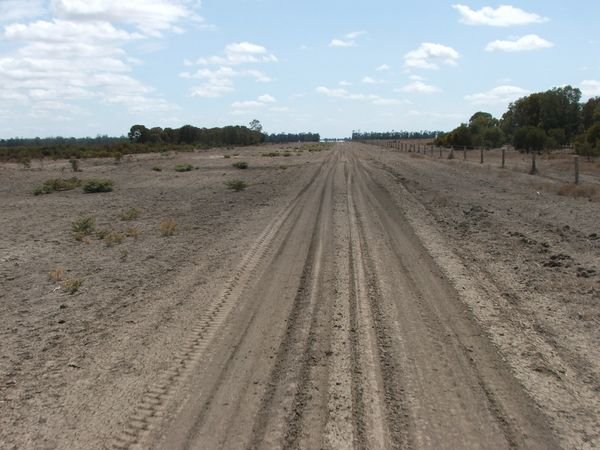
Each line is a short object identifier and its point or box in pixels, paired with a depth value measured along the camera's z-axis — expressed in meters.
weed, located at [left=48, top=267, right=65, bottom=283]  10.59
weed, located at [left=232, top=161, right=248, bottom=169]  45.53
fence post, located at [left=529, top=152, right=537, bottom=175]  31.02
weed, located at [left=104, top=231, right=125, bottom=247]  14.27
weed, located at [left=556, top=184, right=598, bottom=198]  20.55
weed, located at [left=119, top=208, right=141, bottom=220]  18.92
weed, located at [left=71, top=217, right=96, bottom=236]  16.05
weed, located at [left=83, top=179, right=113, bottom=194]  29.78
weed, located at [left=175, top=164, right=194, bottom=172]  44.59
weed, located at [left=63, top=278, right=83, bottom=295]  9.77
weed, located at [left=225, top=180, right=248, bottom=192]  28.04
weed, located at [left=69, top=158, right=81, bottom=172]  45.59
